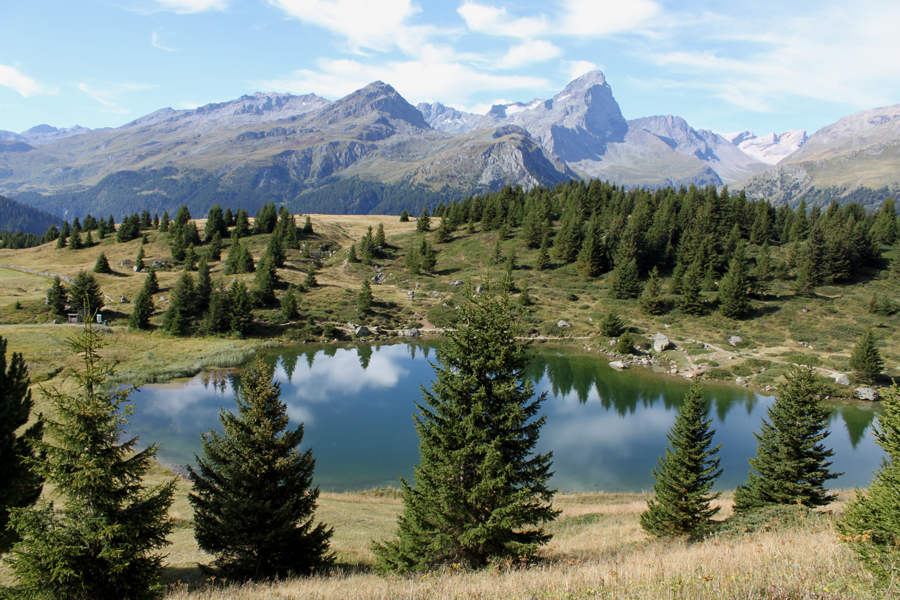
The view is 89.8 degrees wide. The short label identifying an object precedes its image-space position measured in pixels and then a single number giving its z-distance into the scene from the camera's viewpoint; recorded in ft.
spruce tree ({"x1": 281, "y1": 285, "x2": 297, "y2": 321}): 203.82
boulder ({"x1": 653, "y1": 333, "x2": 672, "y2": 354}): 182.50
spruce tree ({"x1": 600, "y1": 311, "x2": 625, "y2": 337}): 199.11
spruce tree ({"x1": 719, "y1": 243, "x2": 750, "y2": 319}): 200.13
